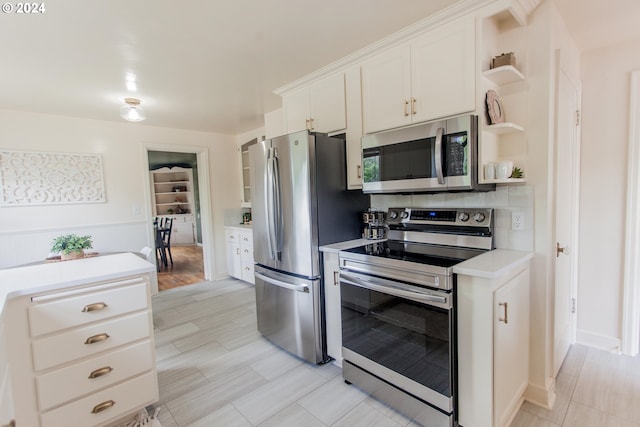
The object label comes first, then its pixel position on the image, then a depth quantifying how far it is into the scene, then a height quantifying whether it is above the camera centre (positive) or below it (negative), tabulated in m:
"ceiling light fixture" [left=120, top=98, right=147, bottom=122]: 2.95 +0.89
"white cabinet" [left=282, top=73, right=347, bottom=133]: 2.53 +0.80
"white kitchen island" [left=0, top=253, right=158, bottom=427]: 1.46 -0.71
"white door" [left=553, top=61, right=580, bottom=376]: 1.95 -0.18
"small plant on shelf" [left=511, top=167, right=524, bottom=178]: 1.84 +0.09
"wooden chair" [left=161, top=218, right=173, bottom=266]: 6.00 -0.63
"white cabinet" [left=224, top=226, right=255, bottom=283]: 4.47 -0.81
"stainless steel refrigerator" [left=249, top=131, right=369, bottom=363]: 2.28 -0.19
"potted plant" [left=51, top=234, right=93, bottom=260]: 2.31 -0.31
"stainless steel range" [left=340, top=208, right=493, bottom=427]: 1.59 -0.67
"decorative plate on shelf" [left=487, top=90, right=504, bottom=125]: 1.78 +0.48
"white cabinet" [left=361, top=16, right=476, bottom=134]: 1.80 +0.74
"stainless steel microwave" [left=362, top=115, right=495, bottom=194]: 1.74 +0.22
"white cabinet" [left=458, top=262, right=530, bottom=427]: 1.48 -0.79
